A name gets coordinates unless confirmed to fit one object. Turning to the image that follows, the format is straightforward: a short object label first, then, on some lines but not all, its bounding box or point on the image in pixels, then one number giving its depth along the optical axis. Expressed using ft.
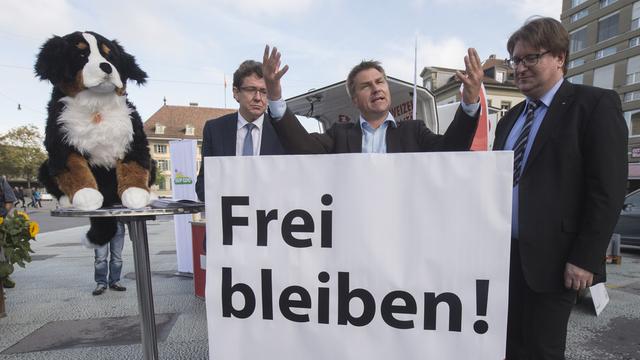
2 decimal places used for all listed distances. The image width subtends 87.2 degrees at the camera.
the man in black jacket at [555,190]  4.23
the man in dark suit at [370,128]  4.66
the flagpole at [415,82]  16.40
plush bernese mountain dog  4.24
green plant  9.93
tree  95.66
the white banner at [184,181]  13.98
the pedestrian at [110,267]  12.19
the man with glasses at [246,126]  6.41
